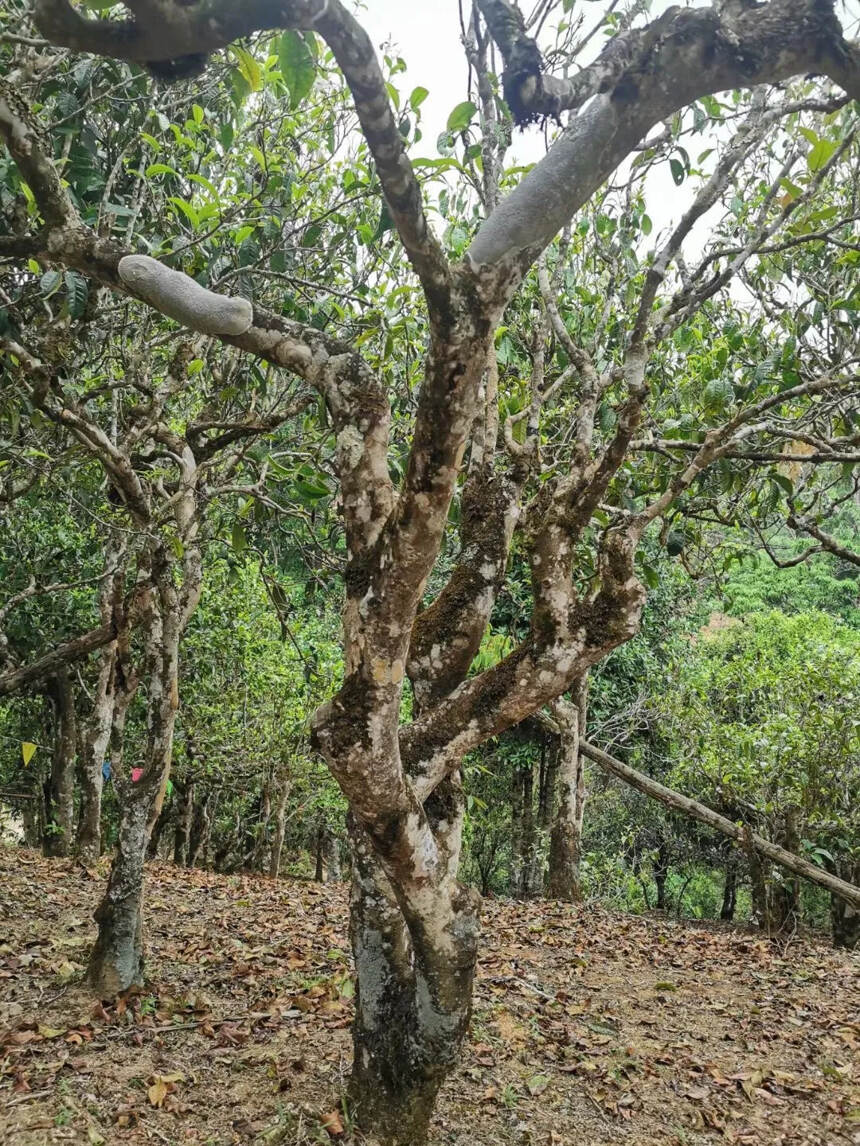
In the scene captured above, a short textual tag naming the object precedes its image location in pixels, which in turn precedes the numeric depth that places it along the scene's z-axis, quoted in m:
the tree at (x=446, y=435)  2.22
